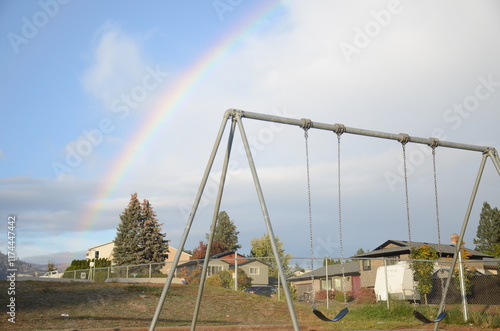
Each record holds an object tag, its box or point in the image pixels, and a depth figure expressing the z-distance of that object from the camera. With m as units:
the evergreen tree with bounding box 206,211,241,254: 104.81
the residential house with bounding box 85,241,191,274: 84.81
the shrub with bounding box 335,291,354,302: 22.95
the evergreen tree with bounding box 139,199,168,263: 66.50
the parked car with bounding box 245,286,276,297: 31.15
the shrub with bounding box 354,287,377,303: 19.62
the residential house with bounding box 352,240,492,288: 40.62
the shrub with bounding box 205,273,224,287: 26.12
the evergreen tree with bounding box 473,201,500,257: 88.19
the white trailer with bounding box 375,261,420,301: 24.25
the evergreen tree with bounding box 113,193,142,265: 66.81
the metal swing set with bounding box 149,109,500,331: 7.99
